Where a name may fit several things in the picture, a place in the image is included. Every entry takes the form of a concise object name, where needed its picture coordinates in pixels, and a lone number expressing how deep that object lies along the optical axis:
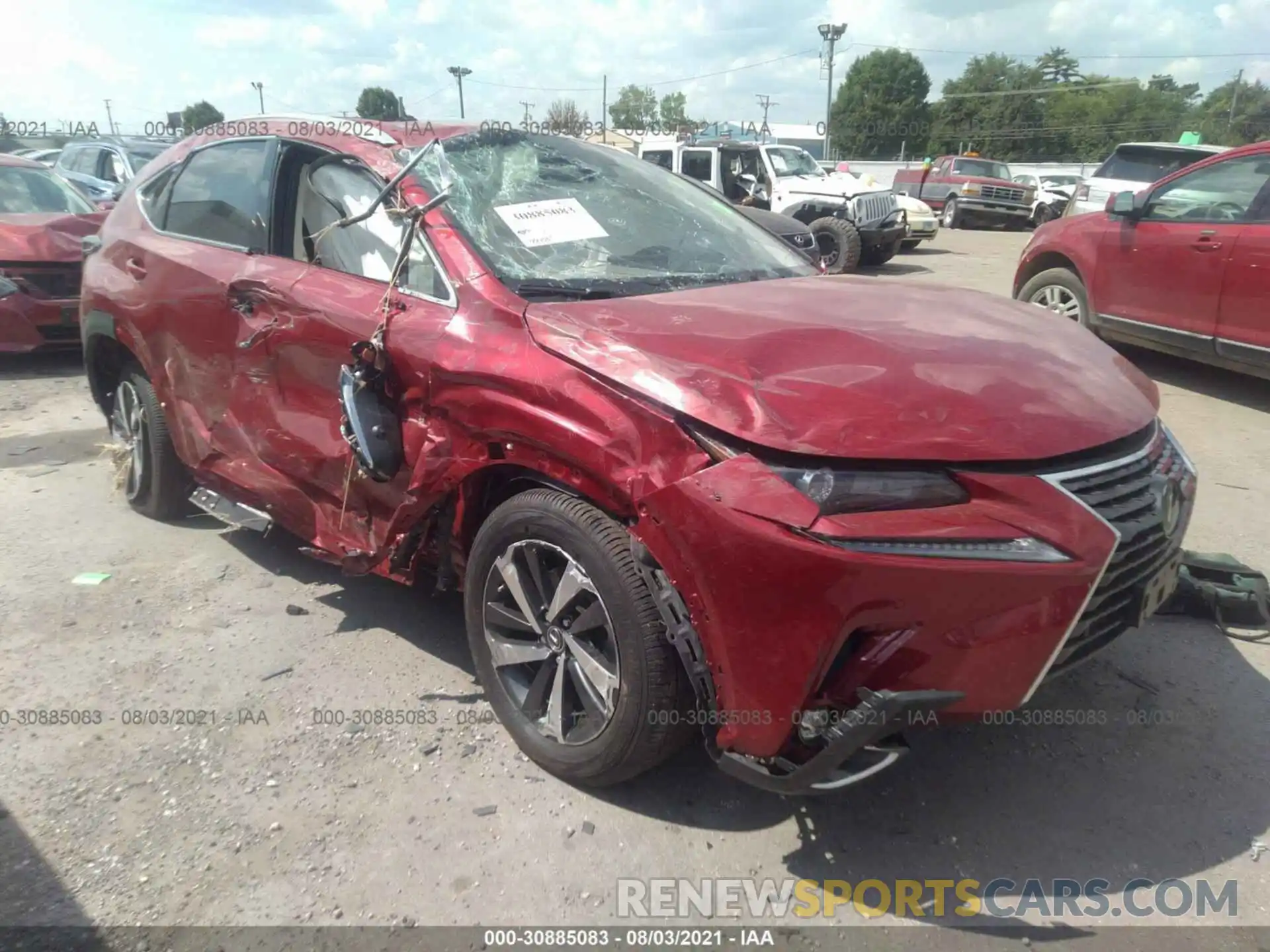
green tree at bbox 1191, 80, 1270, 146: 62.72
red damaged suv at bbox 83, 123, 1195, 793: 2.02
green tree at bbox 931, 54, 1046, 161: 75.31
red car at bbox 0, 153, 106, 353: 7.39
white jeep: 13.48
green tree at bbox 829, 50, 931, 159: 74.19
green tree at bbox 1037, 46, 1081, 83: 85.25
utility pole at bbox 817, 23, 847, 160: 42.94
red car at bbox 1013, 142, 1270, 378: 5.97
